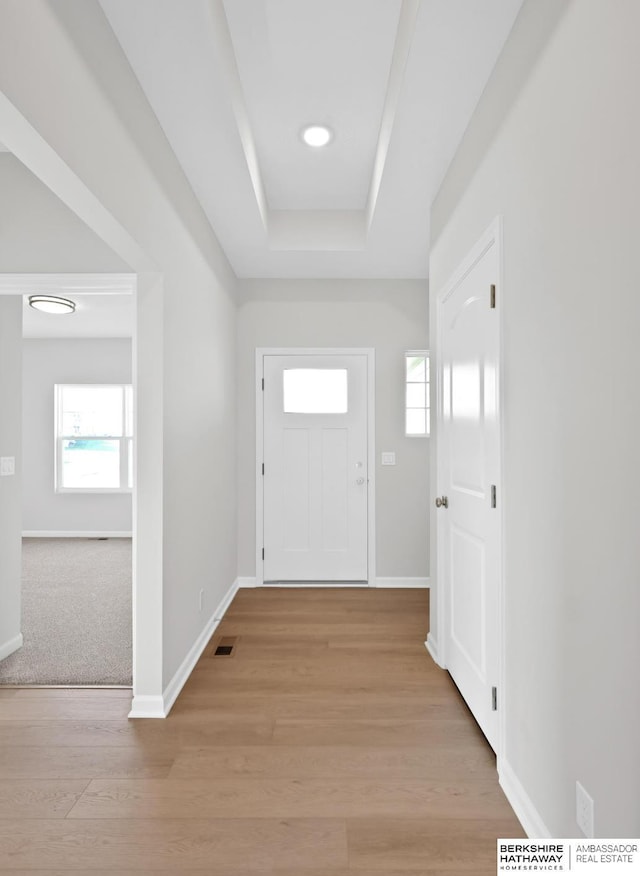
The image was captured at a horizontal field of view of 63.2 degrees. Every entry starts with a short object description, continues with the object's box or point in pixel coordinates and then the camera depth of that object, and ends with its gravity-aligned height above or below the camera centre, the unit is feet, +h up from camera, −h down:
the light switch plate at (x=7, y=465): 10.19 -0.35
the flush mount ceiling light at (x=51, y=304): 14.55 +4.13
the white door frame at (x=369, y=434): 14.49 +0.37
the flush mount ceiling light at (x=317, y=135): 9.23 +5.63
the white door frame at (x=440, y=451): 6.27 -0.15
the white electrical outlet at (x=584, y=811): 4.17 -2.98
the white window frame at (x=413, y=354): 14.48 +2.56
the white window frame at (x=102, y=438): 22.45 +0.16
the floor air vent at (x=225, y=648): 9.97 -3.94
